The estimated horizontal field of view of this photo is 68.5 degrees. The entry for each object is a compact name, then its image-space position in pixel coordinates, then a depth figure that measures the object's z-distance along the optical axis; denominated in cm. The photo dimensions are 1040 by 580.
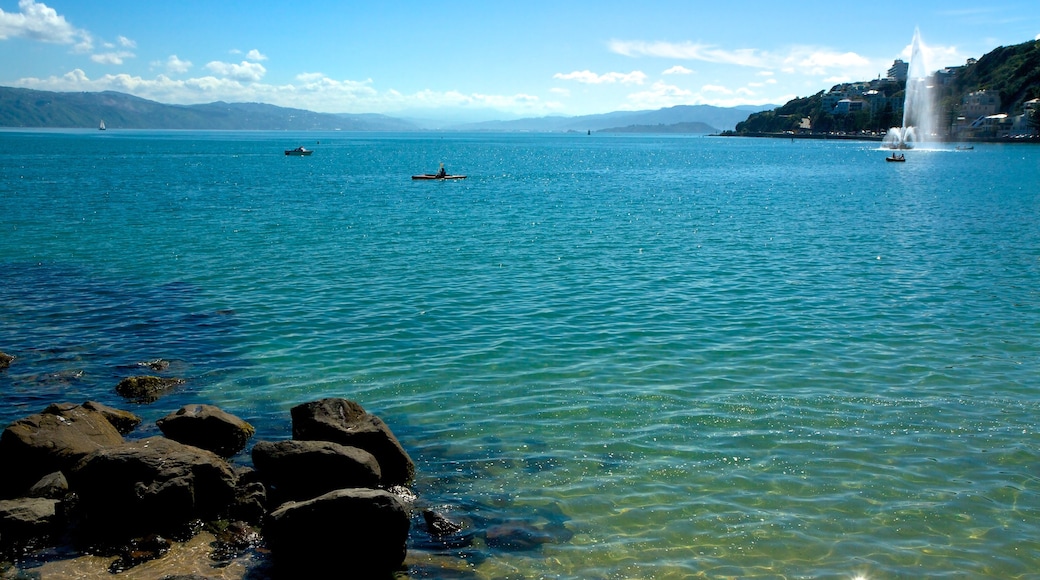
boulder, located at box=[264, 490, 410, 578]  1236
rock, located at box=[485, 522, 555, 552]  1325
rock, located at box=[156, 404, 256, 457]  1681
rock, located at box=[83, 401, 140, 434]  1798
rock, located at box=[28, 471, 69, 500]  1462
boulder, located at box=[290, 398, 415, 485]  1556
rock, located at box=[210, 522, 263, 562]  1285
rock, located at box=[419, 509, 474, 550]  1330
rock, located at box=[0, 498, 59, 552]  1314
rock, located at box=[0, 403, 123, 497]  1539
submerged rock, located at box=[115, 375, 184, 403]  2055
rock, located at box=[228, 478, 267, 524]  1409
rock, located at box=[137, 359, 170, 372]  2278
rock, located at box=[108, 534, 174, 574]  1250
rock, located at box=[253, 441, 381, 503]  1454
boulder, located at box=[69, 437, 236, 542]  1357
